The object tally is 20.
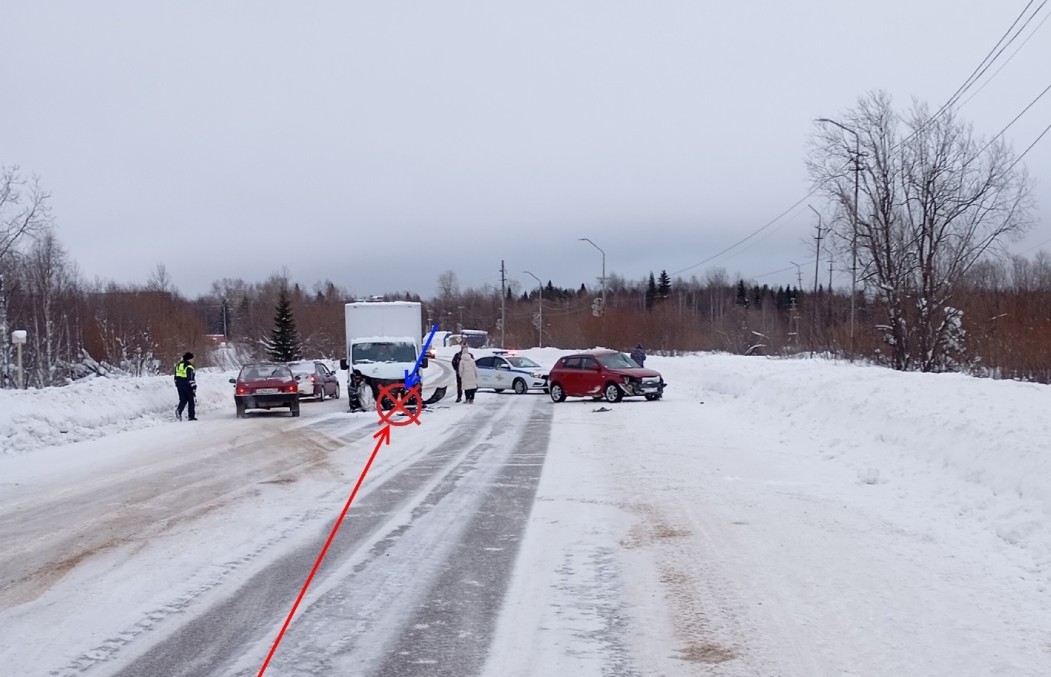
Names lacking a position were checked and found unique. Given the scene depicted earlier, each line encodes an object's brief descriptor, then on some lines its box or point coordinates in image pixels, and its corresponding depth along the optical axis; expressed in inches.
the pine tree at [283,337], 2719.0
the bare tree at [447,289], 4928.6
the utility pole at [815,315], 1849.9
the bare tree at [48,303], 2110.0
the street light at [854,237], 1370.6
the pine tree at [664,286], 5523.1
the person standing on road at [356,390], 1120.2
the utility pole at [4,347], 1771.7
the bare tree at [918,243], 1304.1
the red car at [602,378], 1200.2
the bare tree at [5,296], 1659.7
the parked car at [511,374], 1557.6
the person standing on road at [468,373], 1214.3
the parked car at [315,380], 1472.7
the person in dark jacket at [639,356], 1566.4
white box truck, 1105.4
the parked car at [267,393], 1108.5
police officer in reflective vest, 1051.9
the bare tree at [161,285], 2986.0
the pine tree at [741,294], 5226.4
